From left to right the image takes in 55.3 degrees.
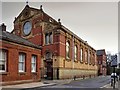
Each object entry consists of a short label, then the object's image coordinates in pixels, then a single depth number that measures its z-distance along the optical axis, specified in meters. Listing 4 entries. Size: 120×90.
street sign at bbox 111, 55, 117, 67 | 10.71
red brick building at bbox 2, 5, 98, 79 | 19.72
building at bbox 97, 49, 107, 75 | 42.36
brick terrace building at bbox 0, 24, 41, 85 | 11.13
